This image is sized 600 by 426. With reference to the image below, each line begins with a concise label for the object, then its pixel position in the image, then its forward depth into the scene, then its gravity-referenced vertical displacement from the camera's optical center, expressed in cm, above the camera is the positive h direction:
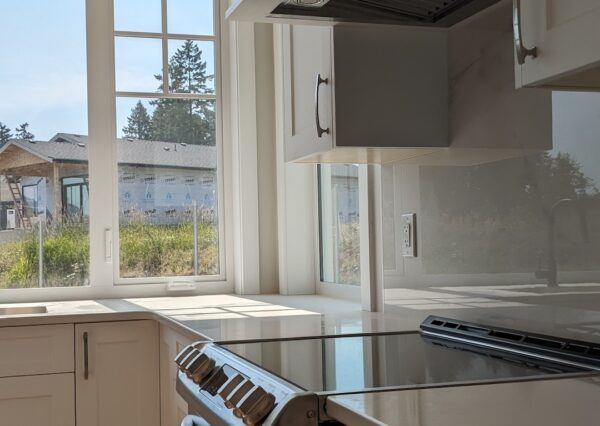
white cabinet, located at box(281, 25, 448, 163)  201 +35
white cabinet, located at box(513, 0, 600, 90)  110 +26
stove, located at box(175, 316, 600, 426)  127 -27
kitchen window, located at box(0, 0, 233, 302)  355 +39
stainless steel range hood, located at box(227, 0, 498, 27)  186 +52
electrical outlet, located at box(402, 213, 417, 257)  235 -3
